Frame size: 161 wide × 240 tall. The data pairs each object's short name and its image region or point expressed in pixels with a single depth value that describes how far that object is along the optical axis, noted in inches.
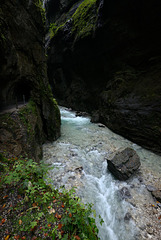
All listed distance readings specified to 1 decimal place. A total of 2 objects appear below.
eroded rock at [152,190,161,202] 180.7
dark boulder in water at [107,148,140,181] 221.7
